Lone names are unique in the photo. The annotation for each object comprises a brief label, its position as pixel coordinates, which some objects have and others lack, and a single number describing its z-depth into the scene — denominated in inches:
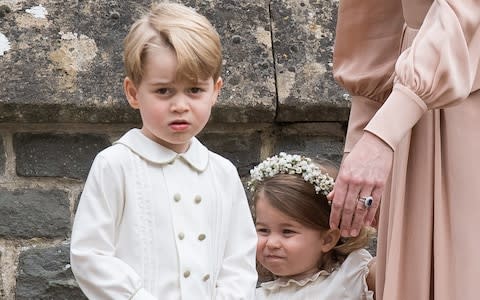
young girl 283.7
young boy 214.4
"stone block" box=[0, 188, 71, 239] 297.0
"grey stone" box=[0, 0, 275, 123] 295.0
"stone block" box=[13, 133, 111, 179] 300.5
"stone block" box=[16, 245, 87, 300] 297.4
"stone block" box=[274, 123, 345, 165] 317.7
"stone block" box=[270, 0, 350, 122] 310.0
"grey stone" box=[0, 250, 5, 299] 297.9
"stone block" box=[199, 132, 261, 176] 311.9
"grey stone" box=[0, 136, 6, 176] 299.4
